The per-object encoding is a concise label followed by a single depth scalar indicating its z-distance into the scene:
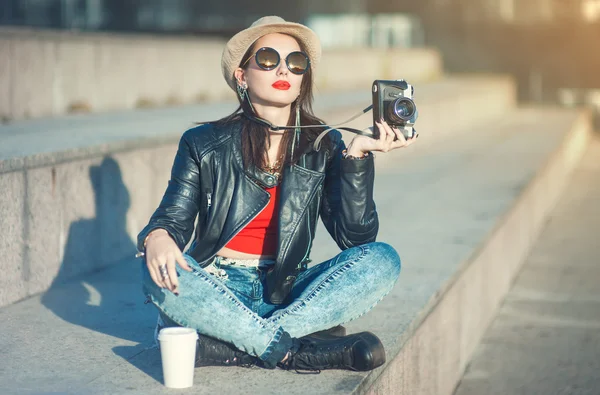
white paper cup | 2.83
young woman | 3.10
